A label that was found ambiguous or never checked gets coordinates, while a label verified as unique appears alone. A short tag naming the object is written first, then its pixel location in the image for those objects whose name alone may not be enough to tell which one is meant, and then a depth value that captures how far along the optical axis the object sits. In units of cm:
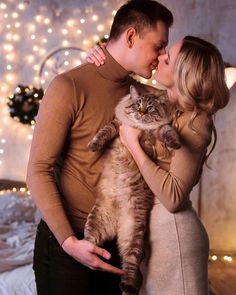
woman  123
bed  212
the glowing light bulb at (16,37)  366
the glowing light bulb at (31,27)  365
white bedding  208
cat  128
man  120
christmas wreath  357
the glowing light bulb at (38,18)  363
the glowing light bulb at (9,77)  368
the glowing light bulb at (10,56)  366
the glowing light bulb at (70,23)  363
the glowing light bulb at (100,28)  364
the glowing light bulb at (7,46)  365
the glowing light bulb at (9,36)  365
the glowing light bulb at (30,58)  367
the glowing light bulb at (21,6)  364
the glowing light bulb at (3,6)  365
